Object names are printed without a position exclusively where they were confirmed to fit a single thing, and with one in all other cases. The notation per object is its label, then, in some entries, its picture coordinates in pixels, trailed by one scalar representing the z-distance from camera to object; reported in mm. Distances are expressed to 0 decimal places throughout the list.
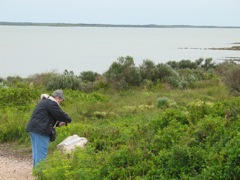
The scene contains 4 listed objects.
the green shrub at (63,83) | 20953
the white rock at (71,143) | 9688
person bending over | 8703
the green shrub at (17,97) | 16250
